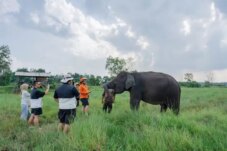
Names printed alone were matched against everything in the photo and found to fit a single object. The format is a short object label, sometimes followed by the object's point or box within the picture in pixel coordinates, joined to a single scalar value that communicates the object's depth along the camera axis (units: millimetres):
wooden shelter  22173
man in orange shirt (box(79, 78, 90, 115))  6150
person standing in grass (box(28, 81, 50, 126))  5433
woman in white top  5898
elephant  5408
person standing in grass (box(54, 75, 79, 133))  4252
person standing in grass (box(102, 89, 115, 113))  5833
